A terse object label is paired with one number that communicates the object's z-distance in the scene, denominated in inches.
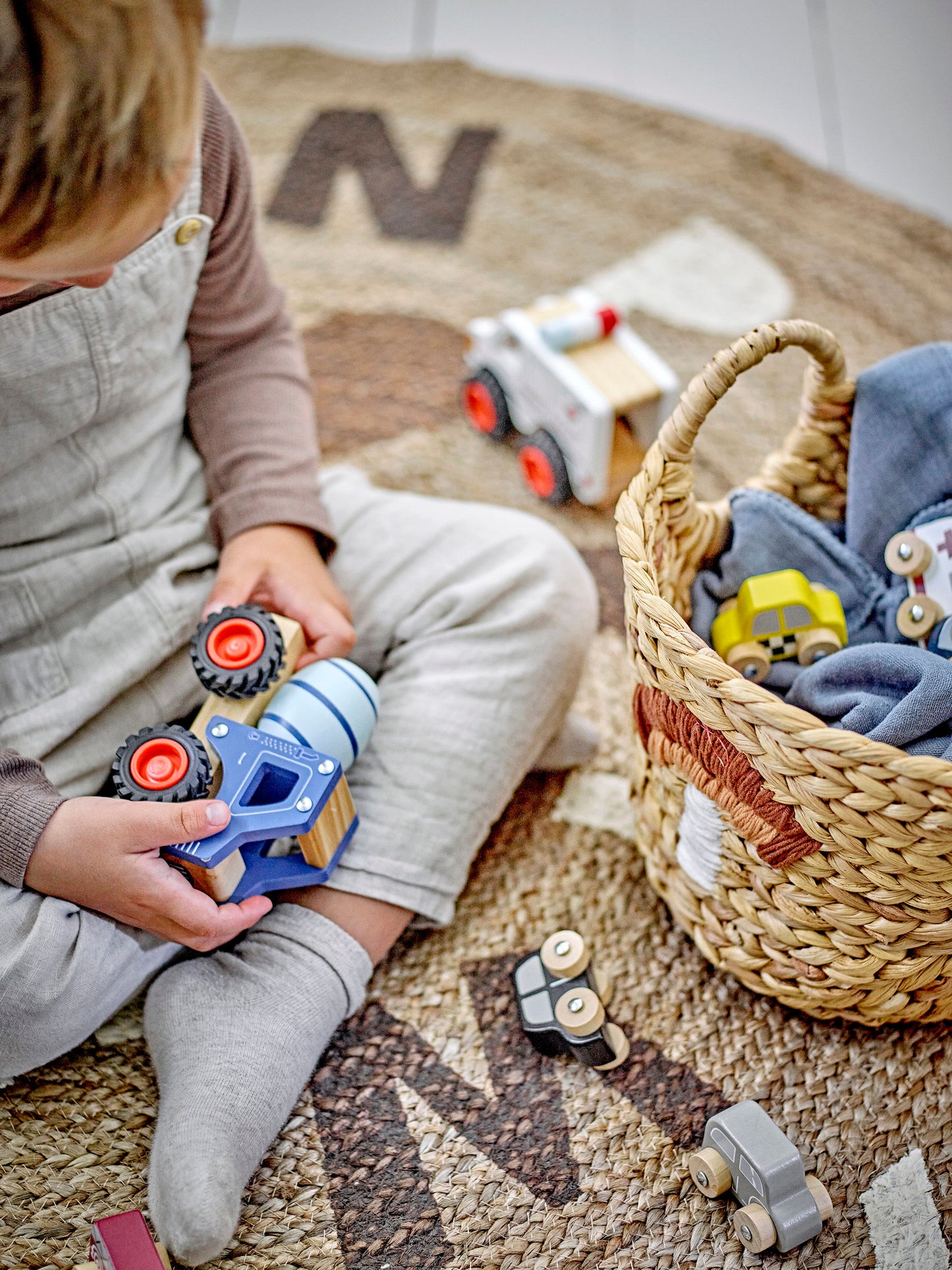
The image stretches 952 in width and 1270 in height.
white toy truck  34.7
